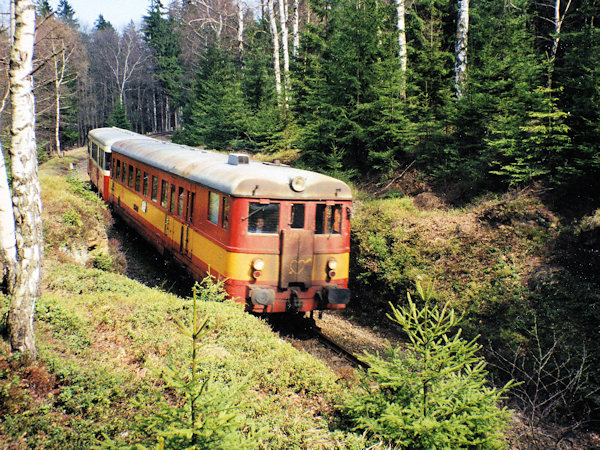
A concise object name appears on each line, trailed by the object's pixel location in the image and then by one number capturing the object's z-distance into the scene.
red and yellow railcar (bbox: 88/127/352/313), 9.06
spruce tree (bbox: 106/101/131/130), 46.31
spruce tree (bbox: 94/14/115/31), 72.51
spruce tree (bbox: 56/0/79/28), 63.73
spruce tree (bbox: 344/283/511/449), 4.52
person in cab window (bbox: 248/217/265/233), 9.10
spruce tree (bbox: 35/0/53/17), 44.83
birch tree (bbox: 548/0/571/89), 15.37
